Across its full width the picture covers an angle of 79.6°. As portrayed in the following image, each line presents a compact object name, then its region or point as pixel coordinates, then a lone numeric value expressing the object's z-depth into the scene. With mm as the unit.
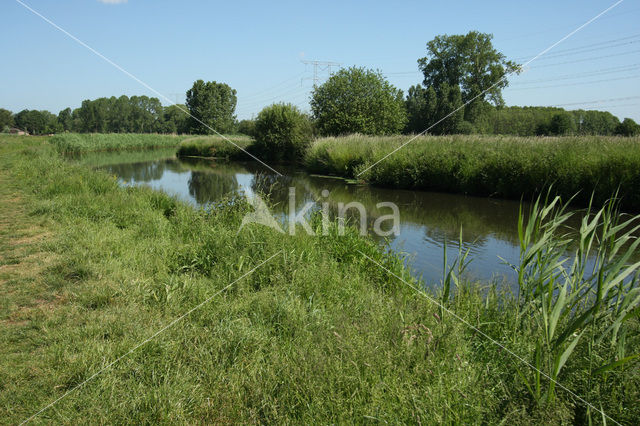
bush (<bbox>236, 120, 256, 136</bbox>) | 31288
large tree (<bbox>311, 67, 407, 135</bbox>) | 27984
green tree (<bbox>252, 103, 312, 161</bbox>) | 27922
